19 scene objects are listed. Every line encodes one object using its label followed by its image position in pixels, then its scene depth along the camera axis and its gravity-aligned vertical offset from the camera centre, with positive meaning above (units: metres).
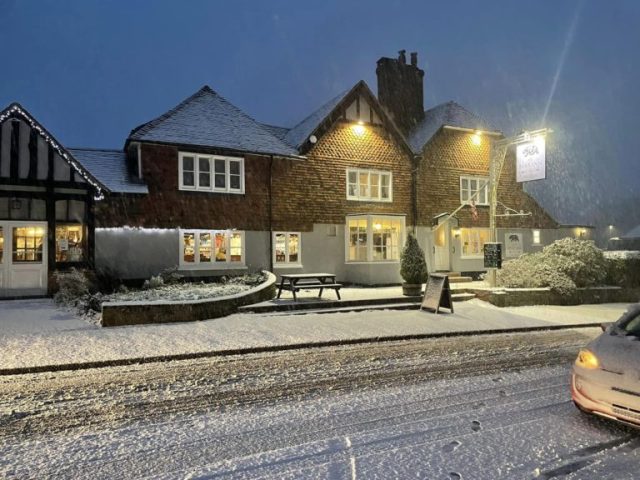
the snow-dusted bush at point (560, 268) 16.44 -0.76
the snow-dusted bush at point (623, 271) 18.39 -0.94
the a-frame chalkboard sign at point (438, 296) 13.55 -1.35
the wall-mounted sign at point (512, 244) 25.20 +0.17
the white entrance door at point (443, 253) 23.33 -0.25
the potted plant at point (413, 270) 15.91 -0.72
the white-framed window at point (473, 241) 24.48 +0.33
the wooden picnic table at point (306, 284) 14.14 -1.05
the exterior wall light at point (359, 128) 22.16 +5.48
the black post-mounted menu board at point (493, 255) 15.73 -0.25
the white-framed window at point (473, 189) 24.80 +3.00
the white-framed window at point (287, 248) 20.38 +0.05
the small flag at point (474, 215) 21.52 +1.53
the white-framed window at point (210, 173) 18.86 +3.05
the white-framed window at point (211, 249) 18.67 +0.04
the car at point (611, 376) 4.69 -1.31
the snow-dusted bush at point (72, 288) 14.29 -1.14
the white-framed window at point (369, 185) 22.05 +2.92
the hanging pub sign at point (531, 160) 15.71 +2.86
